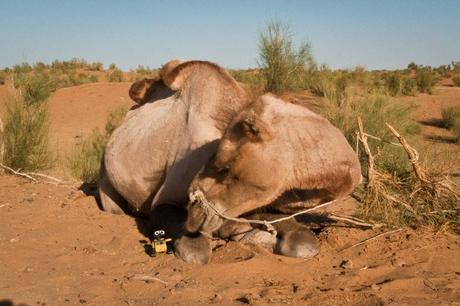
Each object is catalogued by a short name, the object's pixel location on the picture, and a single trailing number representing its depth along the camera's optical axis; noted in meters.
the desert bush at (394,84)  26.57
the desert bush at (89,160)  10.35
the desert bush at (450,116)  18.83
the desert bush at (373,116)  8.49
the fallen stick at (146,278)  4.36
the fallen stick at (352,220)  5.45
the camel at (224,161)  4.54
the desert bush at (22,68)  38.65
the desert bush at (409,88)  27.55
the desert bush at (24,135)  9.83
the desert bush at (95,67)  52.38
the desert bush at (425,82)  30.59
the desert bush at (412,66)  54.41
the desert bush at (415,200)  5.45
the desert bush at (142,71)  44.39
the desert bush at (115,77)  40.34
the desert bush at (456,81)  37.19
